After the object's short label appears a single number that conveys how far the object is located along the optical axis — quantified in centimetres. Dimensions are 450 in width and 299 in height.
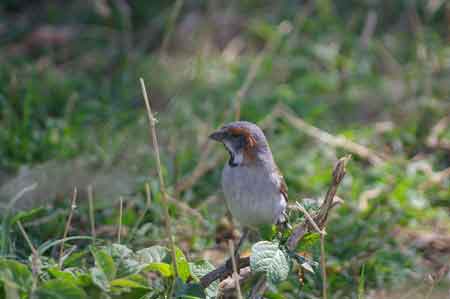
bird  722
